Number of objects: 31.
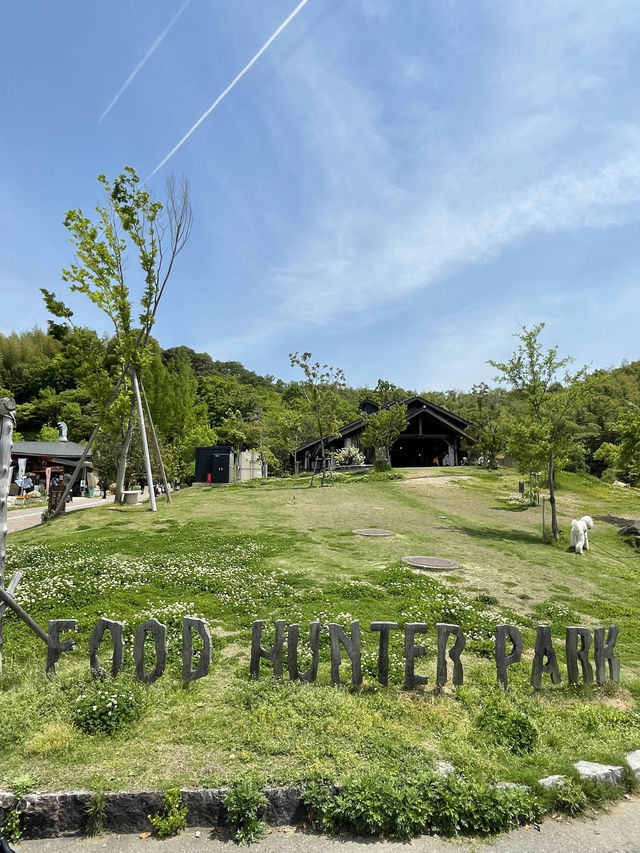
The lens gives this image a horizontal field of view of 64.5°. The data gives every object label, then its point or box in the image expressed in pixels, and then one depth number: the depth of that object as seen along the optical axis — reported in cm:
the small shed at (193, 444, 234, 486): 4675
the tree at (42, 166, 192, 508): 2236
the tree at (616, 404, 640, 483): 2534
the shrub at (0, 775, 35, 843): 438
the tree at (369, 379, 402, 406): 5508
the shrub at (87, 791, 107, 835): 444
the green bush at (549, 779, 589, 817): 475
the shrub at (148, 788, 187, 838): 439
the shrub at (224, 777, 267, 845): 441
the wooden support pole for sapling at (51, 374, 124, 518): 2015
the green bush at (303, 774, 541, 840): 447
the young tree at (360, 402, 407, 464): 4241
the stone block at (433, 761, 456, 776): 495
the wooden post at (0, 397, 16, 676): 714
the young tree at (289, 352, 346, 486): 3644
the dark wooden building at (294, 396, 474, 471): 4884
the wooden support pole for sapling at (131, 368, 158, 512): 2267
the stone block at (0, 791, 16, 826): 446
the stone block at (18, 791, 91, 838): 445
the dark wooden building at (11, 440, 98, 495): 5051
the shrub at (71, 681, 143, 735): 557
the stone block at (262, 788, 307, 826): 459
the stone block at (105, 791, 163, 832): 448
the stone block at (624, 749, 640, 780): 520
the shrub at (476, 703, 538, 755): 556
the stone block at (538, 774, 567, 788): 490
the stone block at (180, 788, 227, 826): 453
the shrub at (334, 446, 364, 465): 4778
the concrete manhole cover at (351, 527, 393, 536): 1797
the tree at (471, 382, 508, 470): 4394
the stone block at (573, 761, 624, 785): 504
